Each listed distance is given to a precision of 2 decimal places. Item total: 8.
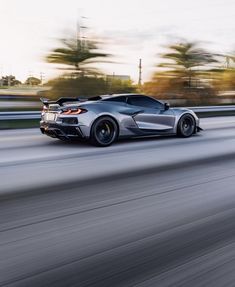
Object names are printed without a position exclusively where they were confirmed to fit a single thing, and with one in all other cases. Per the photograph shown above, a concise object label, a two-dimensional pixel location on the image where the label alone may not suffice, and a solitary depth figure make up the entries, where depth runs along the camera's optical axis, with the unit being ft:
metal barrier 47.14
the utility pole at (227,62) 119.24
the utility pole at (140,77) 107.42
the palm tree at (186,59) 111.96
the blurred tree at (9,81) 106.02
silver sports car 30.76
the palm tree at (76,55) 94.53
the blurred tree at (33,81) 95.05
